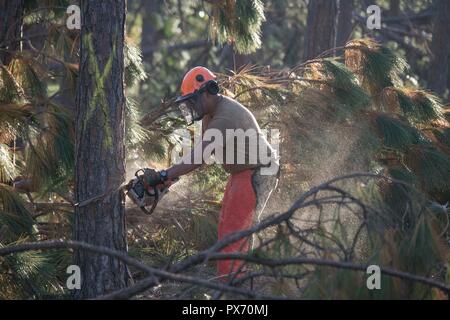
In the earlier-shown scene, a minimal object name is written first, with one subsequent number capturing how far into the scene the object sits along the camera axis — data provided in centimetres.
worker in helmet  1113
